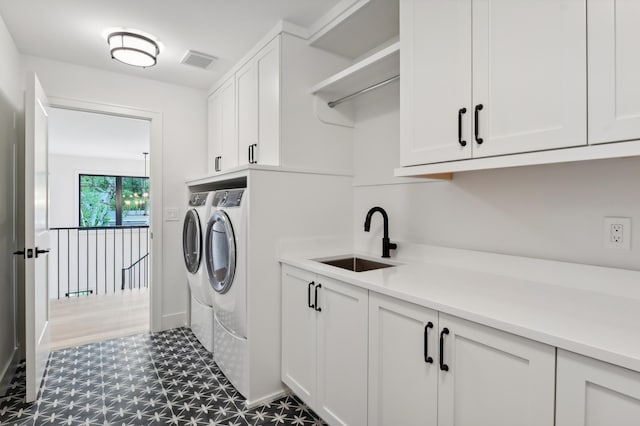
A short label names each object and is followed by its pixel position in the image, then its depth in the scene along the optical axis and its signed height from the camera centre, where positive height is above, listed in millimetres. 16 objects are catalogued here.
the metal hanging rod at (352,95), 1853 +746
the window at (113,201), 7539 +218
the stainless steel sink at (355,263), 2127 -345
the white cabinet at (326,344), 1488 -684
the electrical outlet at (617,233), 1200 -73
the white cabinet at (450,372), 906 -518
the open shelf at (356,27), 1868 +1144
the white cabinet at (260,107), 2215 +761
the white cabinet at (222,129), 2865 +762
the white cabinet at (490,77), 1048 +503
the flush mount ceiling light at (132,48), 2301 +1159
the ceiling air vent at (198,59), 2603 +1231
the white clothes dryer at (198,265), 2588 -464
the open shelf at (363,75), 1737 +822
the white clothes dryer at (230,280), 2000 -454
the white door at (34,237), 1948 -167
